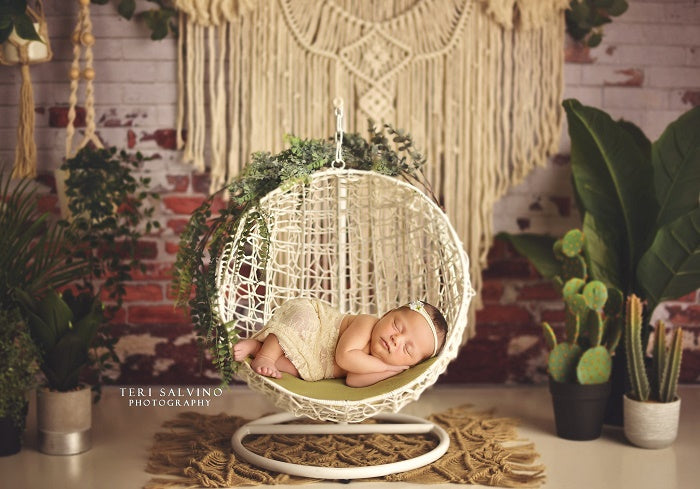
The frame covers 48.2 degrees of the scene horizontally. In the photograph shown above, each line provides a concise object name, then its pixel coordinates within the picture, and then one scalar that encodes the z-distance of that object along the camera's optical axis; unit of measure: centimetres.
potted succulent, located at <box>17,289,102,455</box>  233
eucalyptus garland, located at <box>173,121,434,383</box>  210
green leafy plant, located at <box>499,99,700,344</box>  252
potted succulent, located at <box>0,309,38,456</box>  224
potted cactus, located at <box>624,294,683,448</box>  243
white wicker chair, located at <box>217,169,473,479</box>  208
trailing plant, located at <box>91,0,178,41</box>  292
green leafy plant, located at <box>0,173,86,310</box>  240
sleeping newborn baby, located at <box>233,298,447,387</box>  222
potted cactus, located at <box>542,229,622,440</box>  250
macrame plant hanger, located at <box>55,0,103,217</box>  286
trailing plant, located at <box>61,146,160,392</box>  264
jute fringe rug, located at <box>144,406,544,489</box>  213
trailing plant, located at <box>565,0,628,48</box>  298
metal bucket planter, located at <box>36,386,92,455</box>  234
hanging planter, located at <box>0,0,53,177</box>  276
